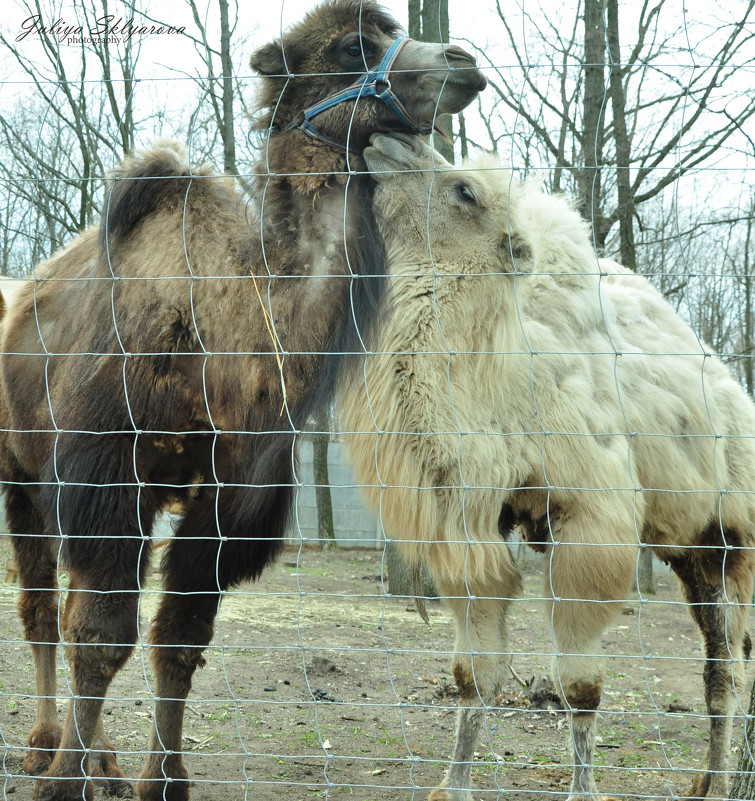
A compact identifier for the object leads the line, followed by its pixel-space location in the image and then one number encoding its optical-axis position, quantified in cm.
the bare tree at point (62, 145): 905
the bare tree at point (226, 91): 855
